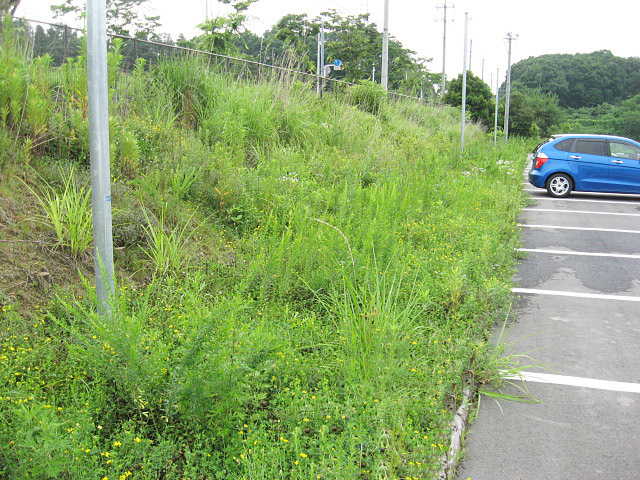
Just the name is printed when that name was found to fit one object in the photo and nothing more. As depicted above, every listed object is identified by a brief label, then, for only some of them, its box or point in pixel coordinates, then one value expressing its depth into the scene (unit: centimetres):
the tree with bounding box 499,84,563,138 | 5397
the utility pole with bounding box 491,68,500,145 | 3266
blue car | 1551
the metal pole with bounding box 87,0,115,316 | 351
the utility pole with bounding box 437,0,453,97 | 5224
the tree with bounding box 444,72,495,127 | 4144
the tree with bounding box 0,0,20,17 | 619
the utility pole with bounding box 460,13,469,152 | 2036
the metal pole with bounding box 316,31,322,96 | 1575
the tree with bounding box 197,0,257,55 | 1425
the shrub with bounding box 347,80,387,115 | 1815
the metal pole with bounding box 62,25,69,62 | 914
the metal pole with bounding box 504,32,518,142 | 4734
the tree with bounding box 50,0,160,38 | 2444
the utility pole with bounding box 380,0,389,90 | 2212
